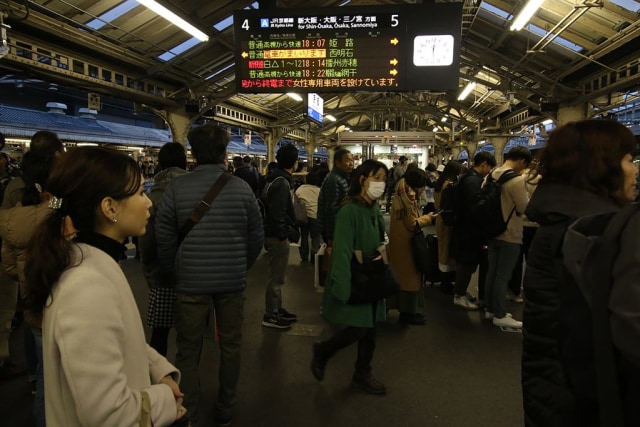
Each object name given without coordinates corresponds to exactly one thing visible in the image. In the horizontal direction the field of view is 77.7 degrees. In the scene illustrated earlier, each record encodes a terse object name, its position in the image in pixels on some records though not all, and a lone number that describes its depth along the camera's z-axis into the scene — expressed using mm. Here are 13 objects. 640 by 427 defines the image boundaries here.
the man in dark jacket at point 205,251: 2166
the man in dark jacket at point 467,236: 4000
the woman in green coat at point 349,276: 2545
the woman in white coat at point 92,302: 895
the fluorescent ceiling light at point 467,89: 9379
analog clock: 5312
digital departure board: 5320
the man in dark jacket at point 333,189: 4273
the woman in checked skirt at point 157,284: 2398
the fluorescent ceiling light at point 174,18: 4630
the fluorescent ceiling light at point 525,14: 4703
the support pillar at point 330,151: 23253
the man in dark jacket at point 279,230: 3682
